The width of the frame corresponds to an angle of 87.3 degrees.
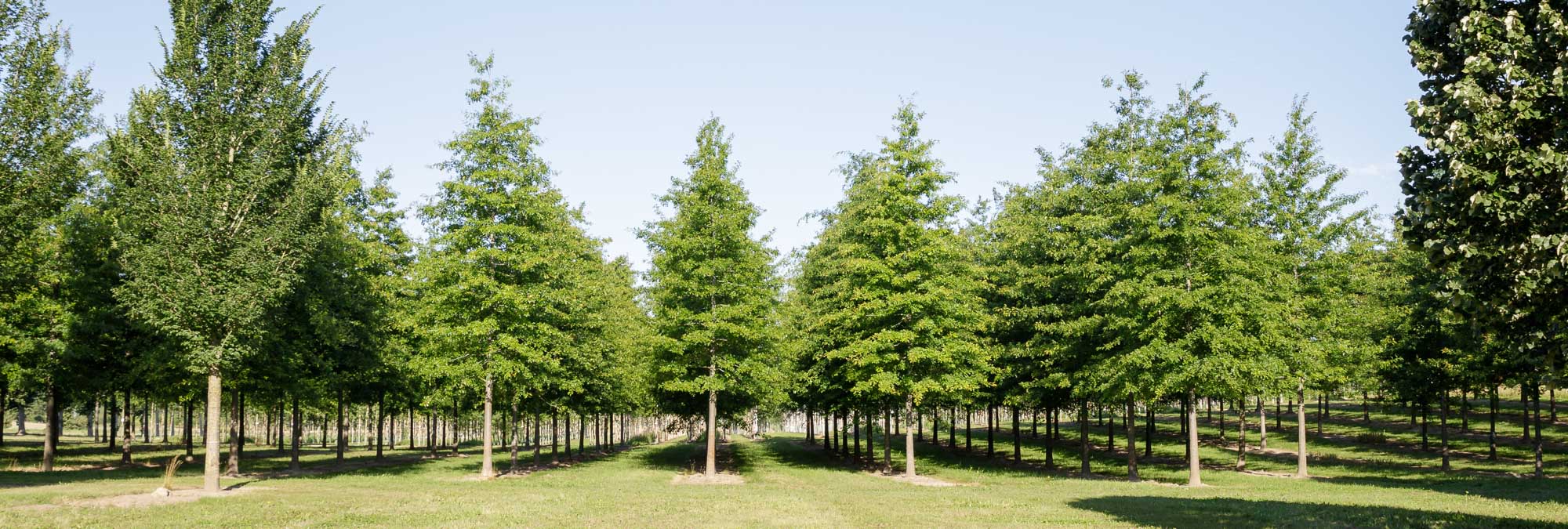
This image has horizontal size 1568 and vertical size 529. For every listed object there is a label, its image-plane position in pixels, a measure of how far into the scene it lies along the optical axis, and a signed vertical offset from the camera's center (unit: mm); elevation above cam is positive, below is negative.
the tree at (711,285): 33219 +1446
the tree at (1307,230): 35688 +3828
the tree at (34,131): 24922 +6042
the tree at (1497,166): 11062 +2105
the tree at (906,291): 33156 +1187
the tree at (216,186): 24344 +4292
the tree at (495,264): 31750 +2264
